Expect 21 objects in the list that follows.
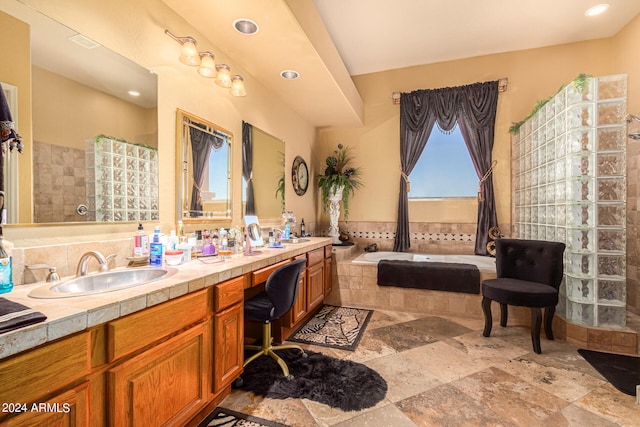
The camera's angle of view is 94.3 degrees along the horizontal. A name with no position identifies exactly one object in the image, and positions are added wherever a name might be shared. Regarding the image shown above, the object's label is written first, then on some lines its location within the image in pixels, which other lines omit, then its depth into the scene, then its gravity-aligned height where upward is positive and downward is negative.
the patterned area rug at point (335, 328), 2.56 -1.14
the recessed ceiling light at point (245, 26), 2.12 +1.36
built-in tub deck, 3.19 -0.95
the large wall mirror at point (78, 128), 1.28 +0.43
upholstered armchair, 2.41 -0.65
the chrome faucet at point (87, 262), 1.37 -0.24
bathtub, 3.64 -0.63
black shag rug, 1.79 -1.12
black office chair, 1.88 -0.62
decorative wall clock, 3.99 +0.50
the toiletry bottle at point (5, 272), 1.12 -0.23
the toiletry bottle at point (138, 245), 1.68 -0.19
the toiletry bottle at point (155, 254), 1.64 -0.24
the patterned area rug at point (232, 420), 1.57 -1.13
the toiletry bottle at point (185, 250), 1.82 -0.24
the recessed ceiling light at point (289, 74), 2.89 +1.35
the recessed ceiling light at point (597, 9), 3.09 +2.13
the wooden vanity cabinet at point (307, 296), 2.56 -0.83
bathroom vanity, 0.80 -0.51
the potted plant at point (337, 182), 4.43 +0.44
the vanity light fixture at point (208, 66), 1.98 +1.06
